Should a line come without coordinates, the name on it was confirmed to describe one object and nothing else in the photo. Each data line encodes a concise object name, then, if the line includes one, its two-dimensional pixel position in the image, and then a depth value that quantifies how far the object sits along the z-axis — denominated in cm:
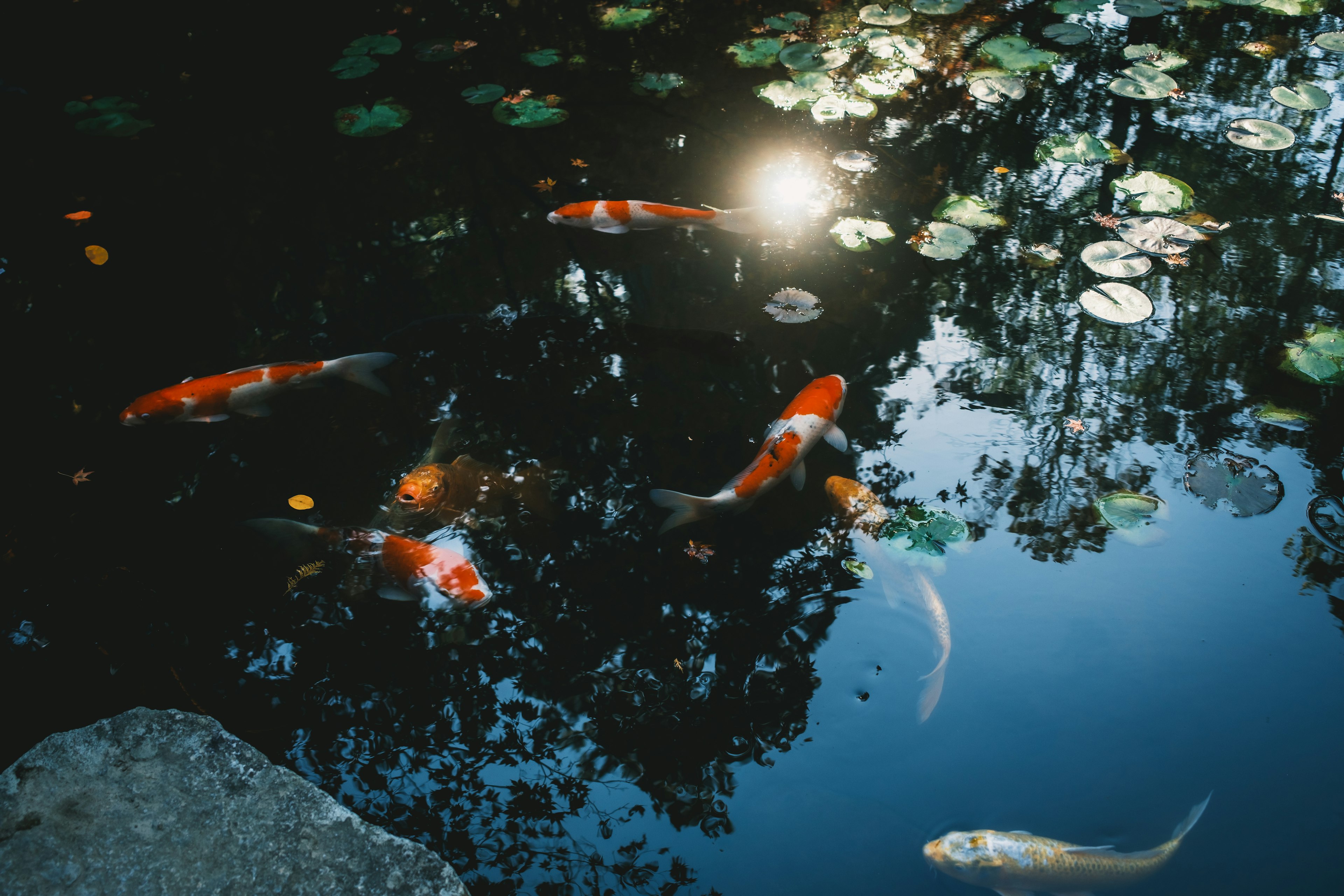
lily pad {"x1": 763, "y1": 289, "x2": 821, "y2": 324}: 344
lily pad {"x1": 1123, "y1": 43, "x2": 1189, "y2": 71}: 520
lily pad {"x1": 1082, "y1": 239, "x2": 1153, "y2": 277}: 359
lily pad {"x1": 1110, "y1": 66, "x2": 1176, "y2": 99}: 489
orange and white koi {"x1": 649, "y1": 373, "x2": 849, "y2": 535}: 269
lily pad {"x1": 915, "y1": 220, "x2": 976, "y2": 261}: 377
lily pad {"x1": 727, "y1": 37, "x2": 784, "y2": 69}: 551
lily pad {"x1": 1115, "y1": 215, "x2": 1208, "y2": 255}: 370
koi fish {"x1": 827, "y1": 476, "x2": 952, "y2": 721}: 225
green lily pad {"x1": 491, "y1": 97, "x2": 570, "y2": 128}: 493
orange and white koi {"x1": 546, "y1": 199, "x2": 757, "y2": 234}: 395
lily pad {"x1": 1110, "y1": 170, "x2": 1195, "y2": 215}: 396
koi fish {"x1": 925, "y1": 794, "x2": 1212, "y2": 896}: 187
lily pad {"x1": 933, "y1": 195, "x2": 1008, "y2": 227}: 398
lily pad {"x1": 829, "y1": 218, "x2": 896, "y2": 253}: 383
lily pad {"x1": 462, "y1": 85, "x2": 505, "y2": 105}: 513
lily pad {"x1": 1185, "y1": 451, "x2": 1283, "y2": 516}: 265
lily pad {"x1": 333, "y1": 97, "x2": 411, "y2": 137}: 489
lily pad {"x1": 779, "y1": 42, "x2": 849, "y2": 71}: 538
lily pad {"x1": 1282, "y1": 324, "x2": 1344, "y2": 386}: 302
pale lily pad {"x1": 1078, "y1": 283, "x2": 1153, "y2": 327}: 337
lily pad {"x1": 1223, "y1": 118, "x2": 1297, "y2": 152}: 442
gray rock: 170
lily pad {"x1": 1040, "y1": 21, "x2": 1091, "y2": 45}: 556
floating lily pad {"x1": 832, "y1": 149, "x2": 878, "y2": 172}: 444
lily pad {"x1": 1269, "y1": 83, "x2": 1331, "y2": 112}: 463
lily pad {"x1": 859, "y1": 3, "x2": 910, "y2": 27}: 590
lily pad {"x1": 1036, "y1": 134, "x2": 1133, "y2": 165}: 438
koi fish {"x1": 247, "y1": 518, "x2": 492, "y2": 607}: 250
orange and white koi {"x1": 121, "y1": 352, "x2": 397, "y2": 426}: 304
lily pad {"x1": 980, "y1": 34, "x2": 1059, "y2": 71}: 529
